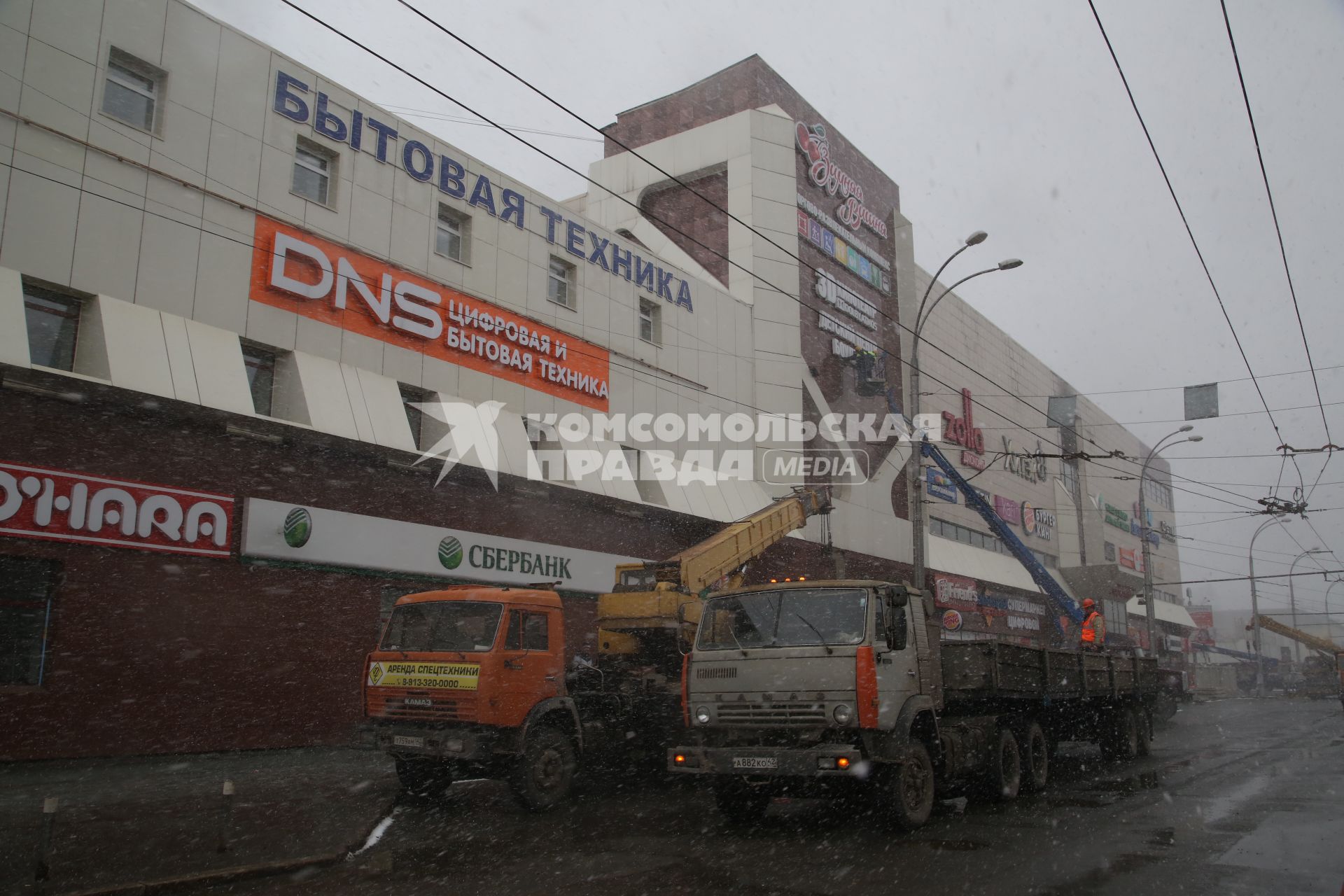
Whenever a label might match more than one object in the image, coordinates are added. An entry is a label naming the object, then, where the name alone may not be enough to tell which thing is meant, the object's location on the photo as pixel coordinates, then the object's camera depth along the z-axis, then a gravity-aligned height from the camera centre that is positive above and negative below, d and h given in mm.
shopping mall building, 12266 +3908
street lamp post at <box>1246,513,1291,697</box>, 54938 -2012
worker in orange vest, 22672 -38
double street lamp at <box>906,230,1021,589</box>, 18375 +2969
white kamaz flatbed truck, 8719 -758
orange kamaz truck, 10156 -880
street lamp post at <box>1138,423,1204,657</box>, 32469 +1614
